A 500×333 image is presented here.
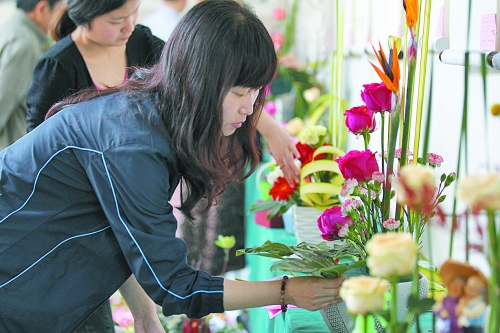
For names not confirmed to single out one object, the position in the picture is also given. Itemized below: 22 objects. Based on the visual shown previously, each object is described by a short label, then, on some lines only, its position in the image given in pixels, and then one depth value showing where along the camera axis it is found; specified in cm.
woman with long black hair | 227
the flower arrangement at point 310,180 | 306
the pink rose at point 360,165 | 232
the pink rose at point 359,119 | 244
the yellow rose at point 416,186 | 173
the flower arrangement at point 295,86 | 528
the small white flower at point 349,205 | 233
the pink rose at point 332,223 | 236
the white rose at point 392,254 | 168
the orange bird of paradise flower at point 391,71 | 228
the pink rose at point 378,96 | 232
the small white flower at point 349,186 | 233
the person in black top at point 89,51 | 305
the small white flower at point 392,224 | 227
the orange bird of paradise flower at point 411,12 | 219
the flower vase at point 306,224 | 286
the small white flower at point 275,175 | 323
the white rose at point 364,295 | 175
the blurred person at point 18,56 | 413
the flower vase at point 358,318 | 227
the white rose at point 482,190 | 160
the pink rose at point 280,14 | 728
